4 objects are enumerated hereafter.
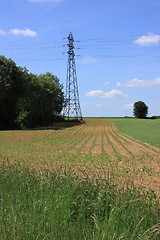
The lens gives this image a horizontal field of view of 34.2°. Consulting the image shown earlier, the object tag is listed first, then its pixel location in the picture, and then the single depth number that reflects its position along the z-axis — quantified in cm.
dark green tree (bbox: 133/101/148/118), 13525
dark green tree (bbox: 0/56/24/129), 5053
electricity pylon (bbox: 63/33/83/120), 6844
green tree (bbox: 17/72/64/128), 5739
